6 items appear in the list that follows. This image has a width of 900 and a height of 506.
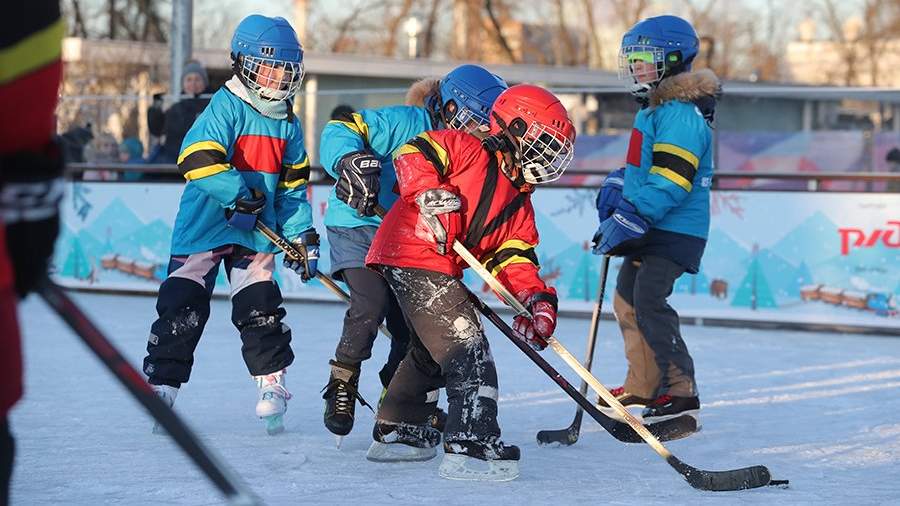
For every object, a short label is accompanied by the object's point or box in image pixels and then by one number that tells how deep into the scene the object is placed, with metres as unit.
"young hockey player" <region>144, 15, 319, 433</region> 9.26
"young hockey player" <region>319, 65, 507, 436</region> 8.76
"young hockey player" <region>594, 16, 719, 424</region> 9.74
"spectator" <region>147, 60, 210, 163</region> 20.22
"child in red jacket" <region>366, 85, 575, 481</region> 7.84
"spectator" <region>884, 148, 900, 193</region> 20.98
